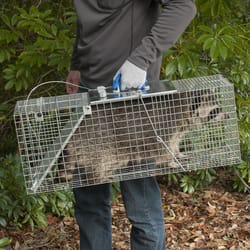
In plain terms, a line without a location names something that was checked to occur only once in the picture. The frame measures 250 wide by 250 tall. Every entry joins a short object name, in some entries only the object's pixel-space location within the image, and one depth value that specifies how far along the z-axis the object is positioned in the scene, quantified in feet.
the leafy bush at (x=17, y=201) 16.57
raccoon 10.12
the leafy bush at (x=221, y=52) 13.18
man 10.00
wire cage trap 10.04
